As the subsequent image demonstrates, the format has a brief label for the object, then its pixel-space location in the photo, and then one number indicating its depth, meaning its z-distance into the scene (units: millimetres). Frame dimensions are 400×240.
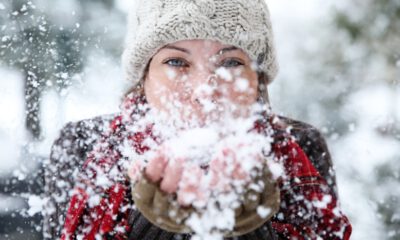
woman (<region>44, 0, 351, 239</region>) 1267
